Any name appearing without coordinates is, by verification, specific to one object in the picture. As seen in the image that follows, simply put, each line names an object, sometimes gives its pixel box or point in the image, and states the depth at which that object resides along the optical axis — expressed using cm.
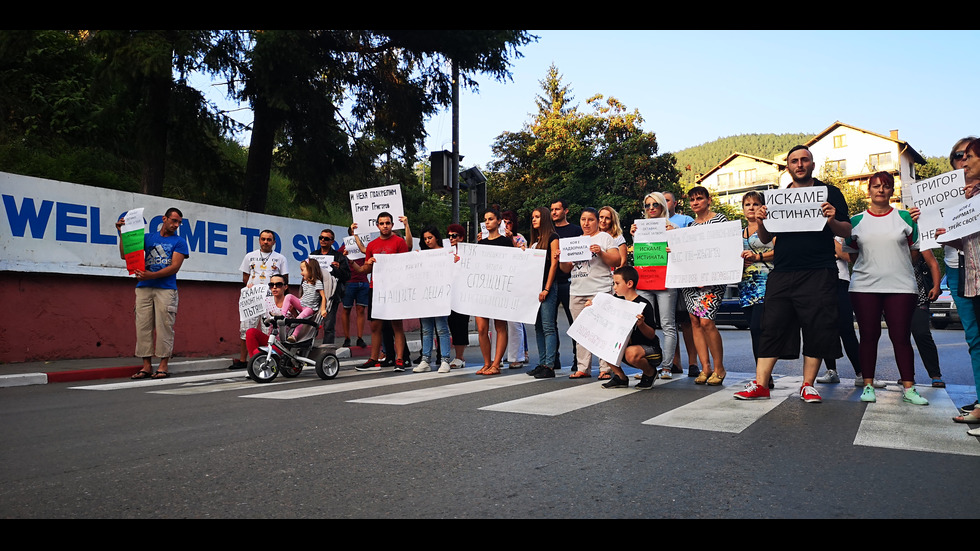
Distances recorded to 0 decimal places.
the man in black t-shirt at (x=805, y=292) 627
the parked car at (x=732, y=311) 2333
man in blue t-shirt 933
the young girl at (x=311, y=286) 1036
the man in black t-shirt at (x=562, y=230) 920
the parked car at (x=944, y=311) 2388
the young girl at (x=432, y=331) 969
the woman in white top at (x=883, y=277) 645
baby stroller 843
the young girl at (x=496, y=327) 927
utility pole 1719
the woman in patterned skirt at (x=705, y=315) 780
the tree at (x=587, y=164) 4472
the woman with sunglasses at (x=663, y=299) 834
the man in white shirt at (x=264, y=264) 1005
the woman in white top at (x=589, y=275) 850
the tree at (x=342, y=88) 1656
